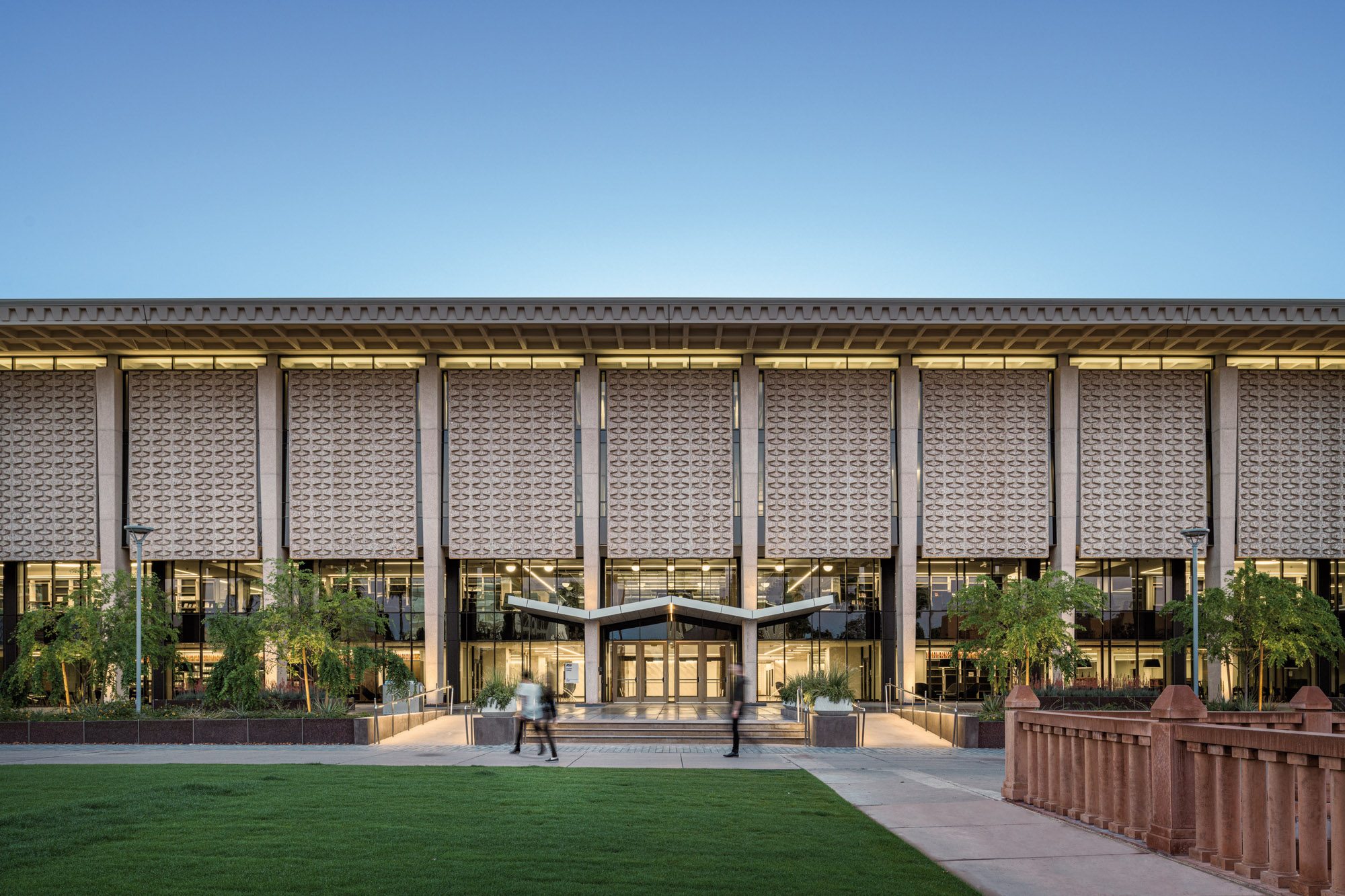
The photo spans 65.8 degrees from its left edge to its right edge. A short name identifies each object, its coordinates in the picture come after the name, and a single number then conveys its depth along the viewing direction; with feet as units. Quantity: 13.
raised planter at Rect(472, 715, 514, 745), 86.89
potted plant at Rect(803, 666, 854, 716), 92.81
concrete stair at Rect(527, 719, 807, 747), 90.07
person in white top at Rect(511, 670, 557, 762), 73.51
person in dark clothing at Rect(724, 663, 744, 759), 76.76
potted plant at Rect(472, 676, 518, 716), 91.66
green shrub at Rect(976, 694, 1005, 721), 90.79
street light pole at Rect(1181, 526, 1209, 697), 90.07
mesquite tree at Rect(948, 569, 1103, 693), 100.78
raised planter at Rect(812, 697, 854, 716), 92.27
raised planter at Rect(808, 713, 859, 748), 89.04
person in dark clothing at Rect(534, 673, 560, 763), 70.23
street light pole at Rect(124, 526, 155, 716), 89.03
